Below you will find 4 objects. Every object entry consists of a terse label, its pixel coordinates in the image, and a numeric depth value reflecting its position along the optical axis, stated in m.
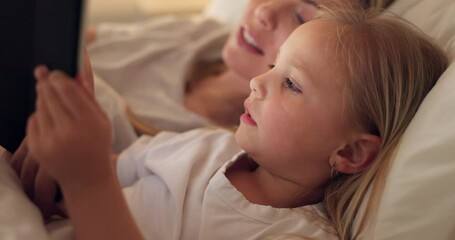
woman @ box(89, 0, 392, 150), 1.03
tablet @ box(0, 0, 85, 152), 0.49
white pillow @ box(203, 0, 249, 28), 1.43
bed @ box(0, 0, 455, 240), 0.67
